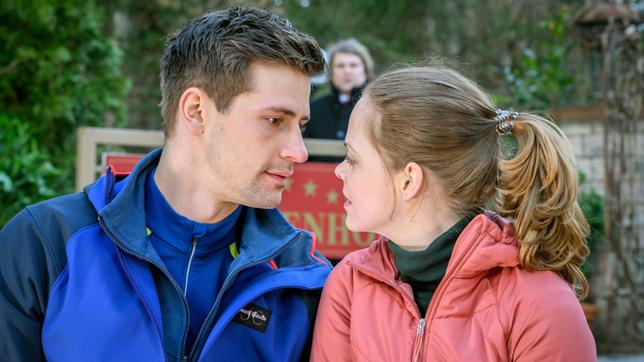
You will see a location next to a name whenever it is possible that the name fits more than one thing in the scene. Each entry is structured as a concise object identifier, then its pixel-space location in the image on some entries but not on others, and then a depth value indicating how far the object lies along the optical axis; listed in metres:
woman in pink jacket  2.06
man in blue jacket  2.11
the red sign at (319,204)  4.27
